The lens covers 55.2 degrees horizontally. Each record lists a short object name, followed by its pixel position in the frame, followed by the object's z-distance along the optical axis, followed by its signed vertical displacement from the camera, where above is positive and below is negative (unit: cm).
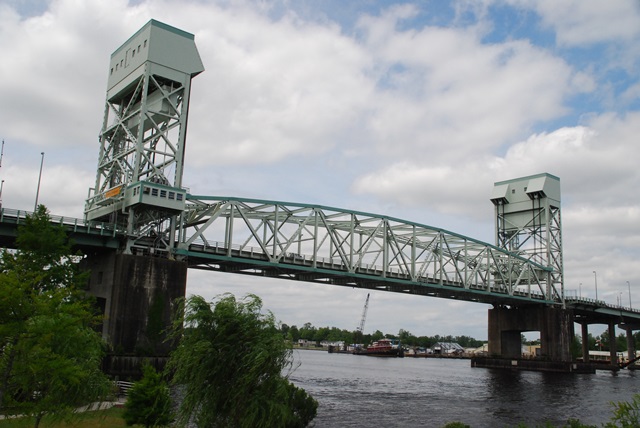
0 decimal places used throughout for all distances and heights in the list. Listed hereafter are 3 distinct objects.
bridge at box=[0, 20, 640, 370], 6506 +1317
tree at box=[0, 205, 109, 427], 2445 -139
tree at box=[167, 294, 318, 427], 2444 -145
